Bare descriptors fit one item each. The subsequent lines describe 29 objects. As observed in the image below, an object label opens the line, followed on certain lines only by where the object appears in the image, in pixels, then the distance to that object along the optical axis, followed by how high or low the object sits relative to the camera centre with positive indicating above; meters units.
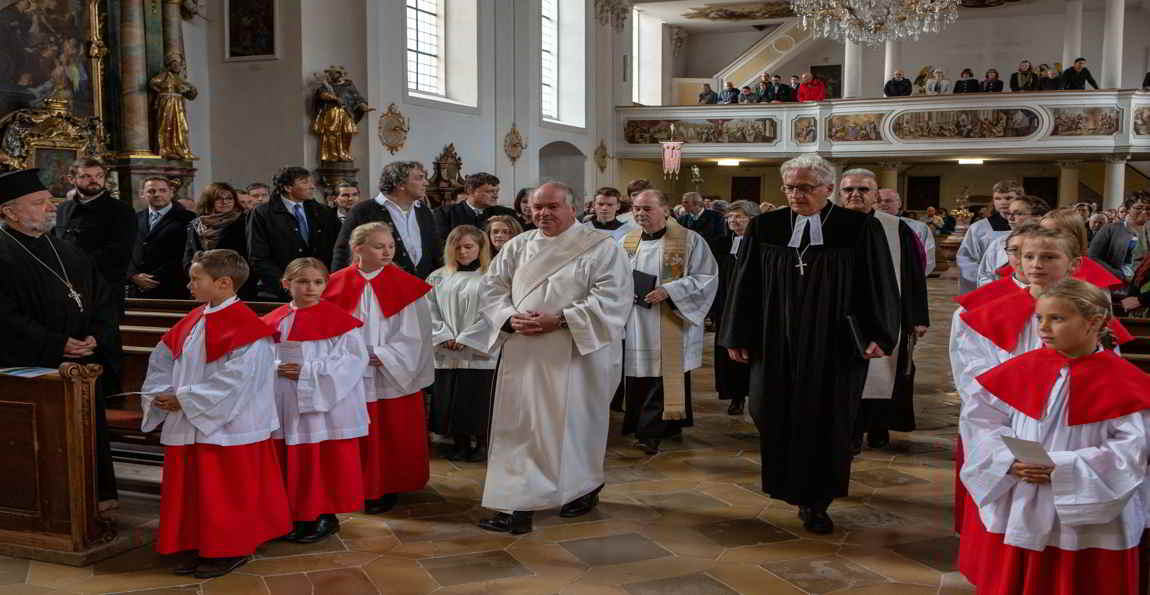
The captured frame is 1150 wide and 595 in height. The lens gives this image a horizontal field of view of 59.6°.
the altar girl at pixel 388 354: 4.81 -0.68
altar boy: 3.94 -0.82
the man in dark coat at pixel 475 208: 7.82 +0.05
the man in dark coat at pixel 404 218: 5.82 -0.03
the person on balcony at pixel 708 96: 22.94 +2.73
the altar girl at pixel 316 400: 4.35 -0.82
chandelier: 14.04 +2.87
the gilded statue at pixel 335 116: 13.55 +1.31
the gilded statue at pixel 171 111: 11.42 +1.15
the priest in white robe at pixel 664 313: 6.12 -0.60
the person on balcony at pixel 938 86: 20.89 +2.75
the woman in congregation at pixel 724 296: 7.40 -0.66
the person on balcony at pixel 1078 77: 19.95 +2.83
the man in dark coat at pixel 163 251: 7.11 -0.28
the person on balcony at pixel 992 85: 20.22 +2.68
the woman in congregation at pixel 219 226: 6.90 -0.10
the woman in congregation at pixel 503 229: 5.99 -0.09
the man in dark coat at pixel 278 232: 6.41 -0.13
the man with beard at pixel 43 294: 4.20 -0.36
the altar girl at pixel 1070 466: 2.93 -0.73
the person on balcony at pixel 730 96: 22.64 +2.70
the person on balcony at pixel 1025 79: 20.48 +2.84
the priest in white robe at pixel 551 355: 4.56 -0.65
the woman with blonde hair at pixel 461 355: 5.70 -0.81
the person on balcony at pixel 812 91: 21.92 +2.74
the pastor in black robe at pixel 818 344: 4.50 -0.57
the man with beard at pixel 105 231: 5.58 -0.11
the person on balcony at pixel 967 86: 20.36 +2.69
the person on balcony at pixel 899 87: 20.91 +2.71
